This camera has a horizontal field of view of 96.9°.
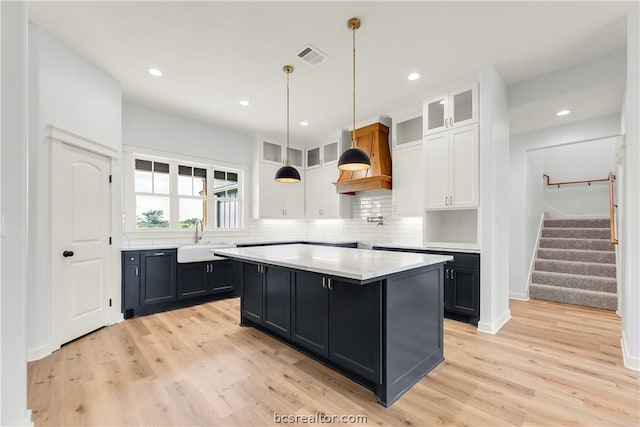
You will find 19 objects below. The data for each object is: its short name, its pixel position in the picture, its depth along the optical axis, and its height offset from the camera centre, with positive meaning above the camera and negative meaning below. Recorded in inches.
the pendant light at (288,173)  130.3 +18.8
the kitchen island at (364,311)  78.1 -31.7
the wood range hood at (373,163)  183.8 +33.2
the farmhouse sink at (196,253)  164.4 -23.4
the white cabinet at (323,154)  225.1 +48.9
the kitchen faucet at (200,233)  193.4 -12.7
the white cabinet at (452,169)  138.9 +22.8
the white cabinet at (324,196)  223.1 +14.0
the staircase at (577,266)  168.4 -35.3
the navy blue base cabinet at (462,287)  135.0 -36.7
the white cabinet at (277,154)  226.2 +49.9
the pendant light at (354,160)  105.9 +20.2
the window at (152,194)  175.6 +12.7
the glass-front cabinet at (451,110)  139.3 +54.1
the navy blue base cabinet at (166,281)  149.0 -39.1
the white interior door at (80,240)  113.9 -11.4
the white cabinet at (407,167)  173.0 +29.1
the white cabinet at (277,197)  222.4 +13.6
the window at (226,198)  212.1 +12.2
